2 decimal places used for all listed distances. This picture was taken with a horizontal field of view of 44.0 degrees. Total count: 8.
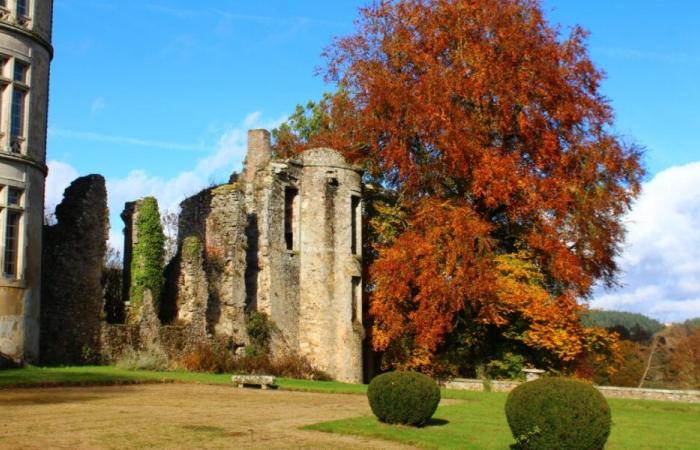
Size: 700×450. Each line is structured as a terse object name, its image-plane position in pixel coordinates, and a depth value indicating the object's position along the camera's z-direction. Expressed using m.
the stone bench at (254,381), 22.50
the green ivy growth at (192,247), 28.55
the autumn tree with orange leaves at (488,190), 30.31
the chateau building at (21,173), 22.77
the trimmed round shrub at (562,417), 12.73
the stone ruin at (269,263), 28.48
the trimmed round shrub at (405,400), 16.42
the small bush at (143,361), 24.73
